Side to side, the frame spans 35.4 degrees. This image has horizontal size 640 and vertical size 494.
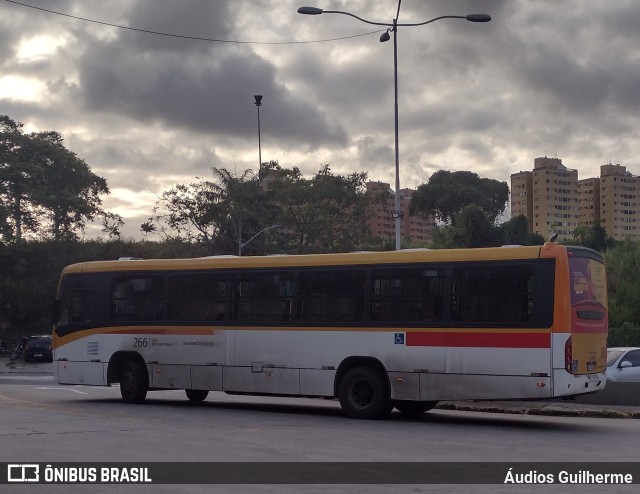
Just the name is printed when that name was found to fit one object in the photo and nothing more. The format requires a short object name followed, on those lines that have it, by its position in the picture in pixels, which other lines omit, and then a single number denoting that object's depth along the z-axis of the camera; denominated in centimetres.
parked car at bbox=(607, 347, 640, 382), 2230
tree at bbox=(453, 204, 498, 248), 6912
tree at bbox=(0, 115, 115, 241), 6662
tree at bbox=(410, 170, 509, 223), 10944
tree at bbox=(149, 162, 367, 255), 6569
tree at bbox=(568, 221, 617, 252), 7719
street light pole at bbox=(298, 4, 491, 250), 2897
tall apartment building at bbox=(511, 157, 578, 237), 16012
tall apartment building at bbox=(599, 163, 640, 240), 16188
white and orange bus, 1678
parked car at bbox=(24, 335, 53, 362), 4819
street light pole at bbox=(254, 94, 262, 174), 7031
